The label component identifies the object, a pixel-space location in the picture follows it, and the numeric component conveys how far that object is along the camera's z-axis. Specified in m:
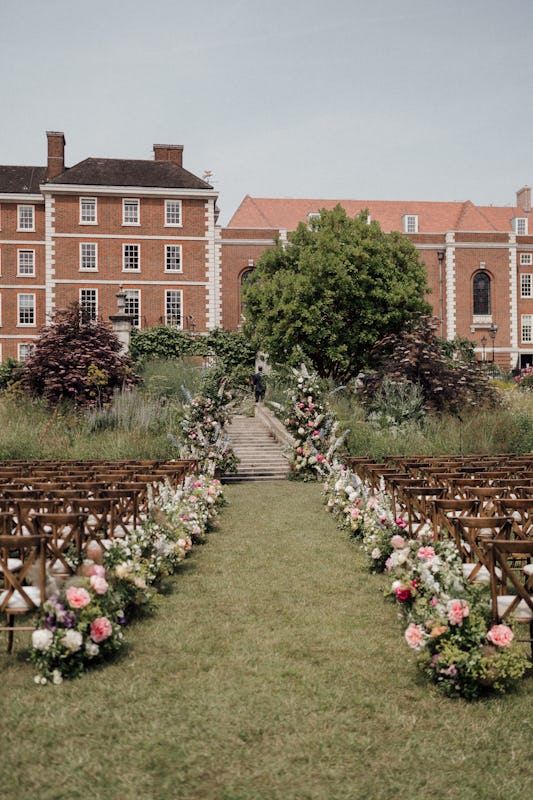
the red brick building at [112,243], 44.12
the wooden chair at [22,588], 5.68
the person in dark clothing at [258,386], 33.91
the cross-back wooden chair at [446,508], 7.75
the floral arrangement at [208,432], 18.52
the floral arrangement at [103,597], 5.48
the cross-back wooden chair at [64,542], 6.73
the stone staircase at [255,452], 20.22
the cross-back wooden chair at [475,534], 6.32
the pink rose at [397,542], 6.70
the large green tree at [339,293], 34.53
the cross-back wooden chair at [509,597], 5.30
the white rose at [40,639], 5.40
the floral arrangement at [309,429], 19.20
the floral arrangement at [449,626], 5.11
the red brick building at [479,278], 52.41
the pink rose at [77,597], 5.57
